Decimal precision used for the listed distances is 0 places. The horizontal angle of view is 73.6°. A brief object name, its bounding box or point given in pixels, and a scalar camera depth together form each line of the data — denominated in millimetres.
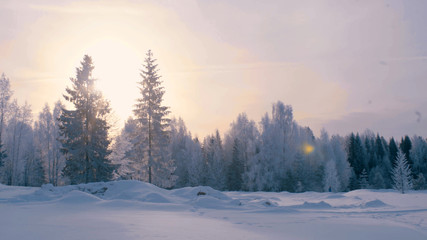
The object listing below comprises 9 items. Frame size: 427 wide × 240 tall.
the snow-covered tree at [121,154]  31625
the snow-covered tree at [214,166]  52125
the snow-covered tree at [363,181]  57000
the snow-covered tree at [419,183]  49744
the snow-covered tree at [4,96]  35656
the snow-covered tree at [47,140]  43219
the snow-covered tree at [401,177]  37625
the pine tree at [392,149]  68925
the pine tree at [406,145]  69438
